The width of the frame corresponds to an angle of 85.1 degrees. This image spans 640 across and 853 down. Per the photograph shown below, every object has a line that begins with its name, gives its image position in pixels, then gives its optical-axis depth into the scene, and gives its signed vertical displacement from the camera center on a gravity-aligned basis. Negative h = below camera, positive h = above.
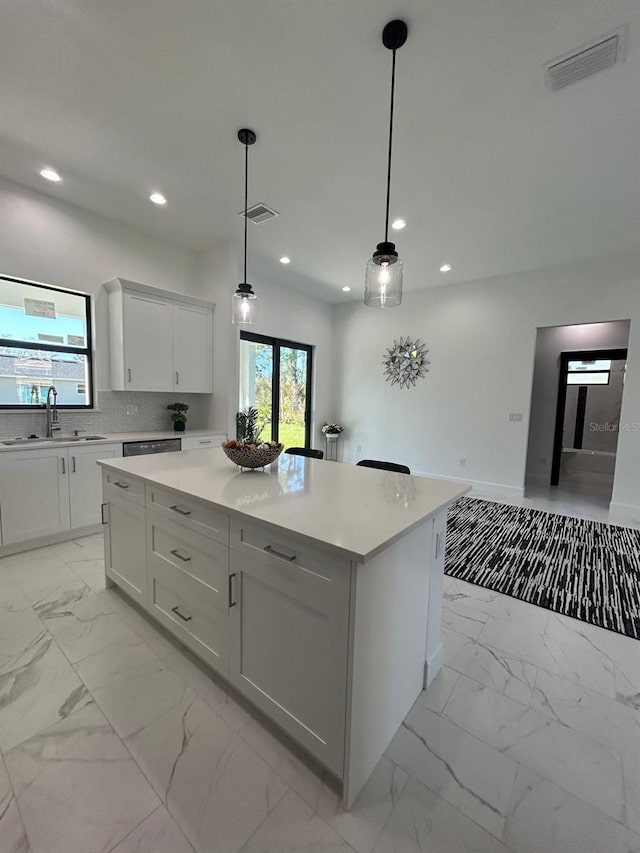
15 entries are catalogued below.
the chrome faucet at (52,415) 3.32 -0.24
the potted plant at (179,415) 4.18 -0.27
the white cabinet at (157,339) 3.68 +0.60
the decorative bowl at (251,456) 2.01 -0.35
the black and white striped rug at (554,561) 2.35 -1.32
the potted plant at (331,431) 6.57 -0.62
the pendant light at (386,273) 1.72 +0.69
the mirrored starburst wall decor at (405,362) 5.75 +0.64
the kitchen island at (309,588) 1.13 -0.75
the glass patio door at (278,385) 5.35 +0.19
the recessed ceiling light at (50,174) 2.91 +1.82
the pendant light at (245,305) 2.52 +0.65
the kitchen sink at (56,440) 2.97 -0.46
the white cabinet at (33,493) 2.78 -0.87
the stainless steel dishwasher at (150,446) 3.42 -0.55
